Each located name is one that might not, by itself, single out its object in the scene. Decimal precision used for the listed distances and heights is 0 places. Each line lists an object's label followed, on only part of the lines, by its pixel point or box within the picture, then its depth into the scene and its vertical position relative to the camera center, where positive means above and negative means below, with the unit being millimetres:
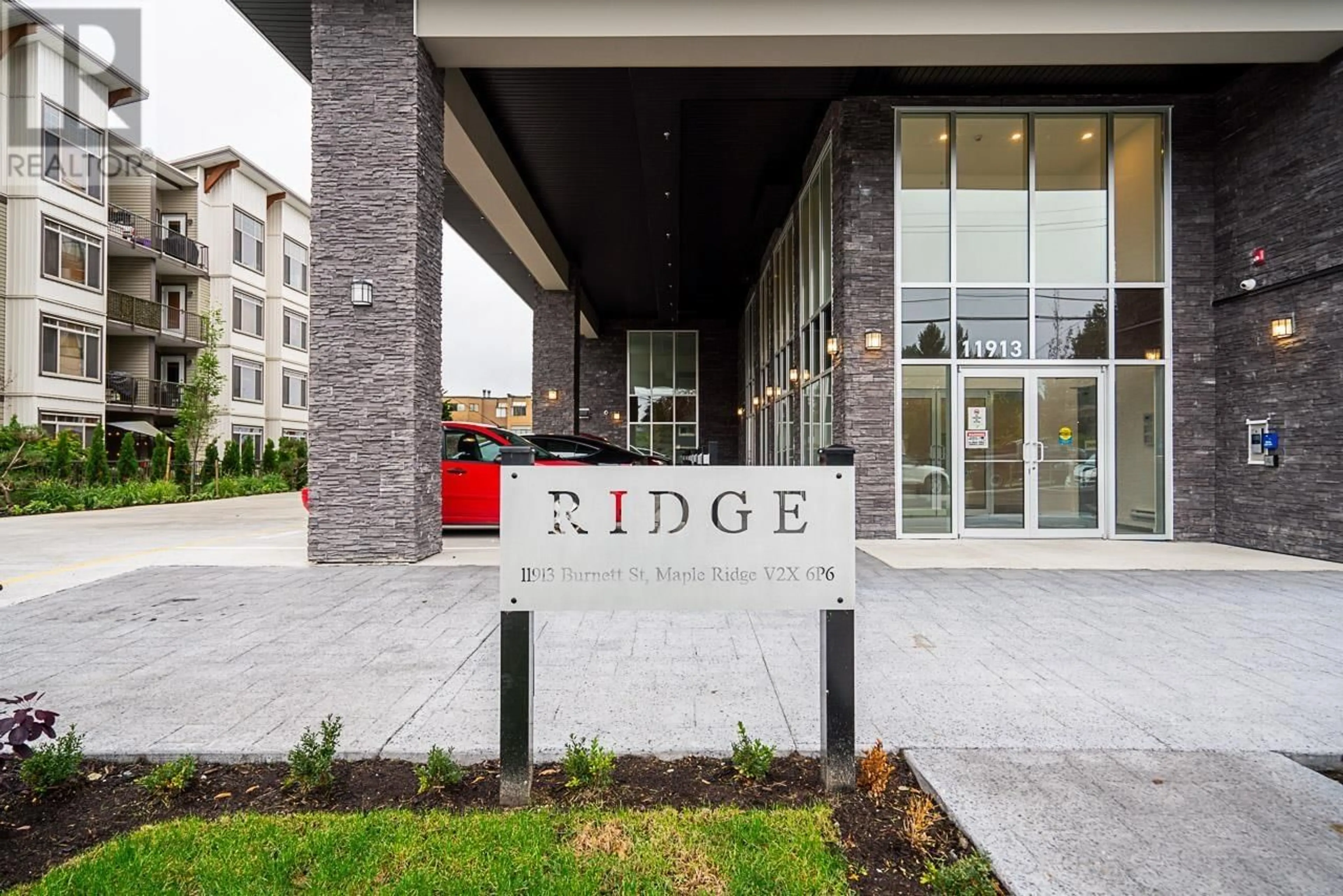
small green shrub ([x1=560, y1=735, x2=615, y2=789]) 2428 -1090
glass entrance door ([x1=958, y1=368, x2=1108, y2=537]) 9023 +24
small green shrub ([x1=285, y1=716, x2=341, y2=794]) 2373 -1060
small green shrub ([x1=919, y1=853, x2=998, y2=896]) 1838 -1125
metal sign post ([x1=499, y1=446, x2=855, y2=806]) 2412 -326
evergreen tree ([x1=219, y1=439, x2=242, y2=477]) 19703 -209
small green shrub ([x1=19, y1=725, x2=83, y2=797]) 2357 -1069
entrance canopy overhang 7035 +4523
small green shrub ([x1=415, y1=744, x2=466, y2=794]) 2414 -1107
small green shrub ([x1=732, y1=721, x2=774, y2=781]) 2471 -1080
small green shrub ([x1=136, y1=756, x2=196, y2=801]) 2389 -1120
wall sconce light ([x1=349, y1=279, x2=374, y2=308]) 7066 +1614
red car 9145 -261
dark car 11062 +78
